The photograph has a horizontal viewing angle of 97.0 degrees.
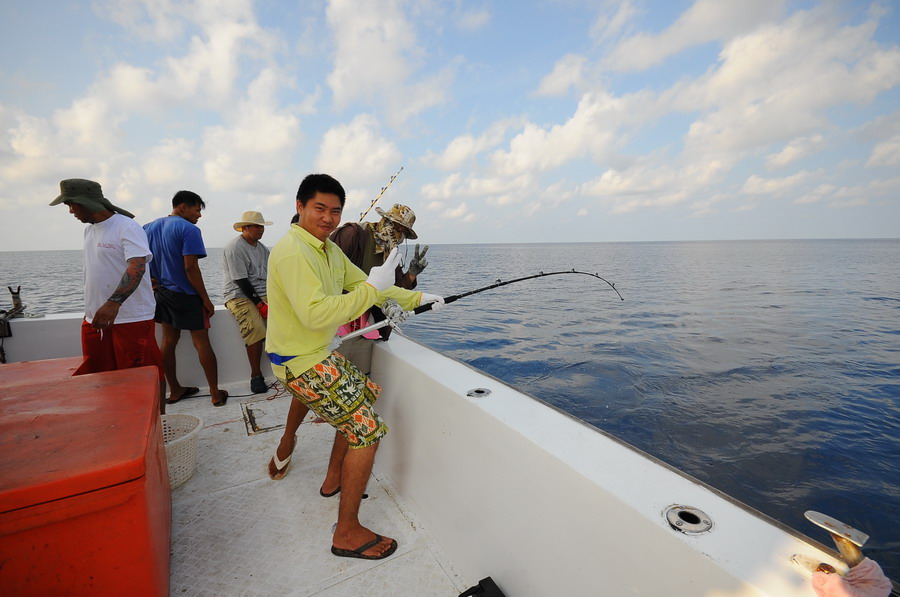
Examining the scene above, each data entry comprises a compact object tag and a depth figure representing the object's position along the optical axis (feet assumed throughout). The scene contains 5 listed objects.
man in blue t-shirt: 9.77
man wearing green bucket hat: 7.09
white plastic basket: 6.85
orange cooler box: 3.19
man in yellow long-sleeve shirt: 5.01
